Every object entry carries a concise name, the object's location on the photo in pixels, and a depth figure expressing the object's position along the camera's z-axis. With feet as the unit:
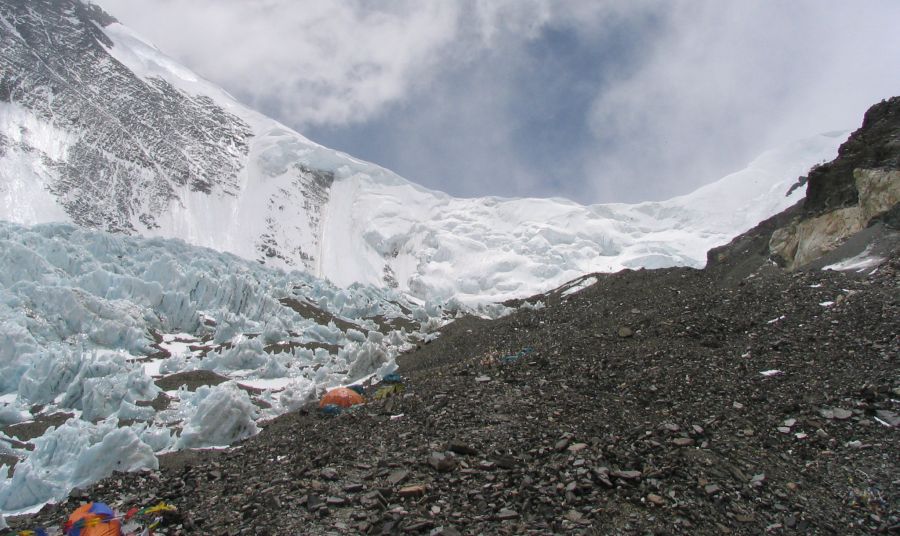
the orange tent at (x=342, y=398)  52.60
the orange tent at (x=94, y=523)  23.82
